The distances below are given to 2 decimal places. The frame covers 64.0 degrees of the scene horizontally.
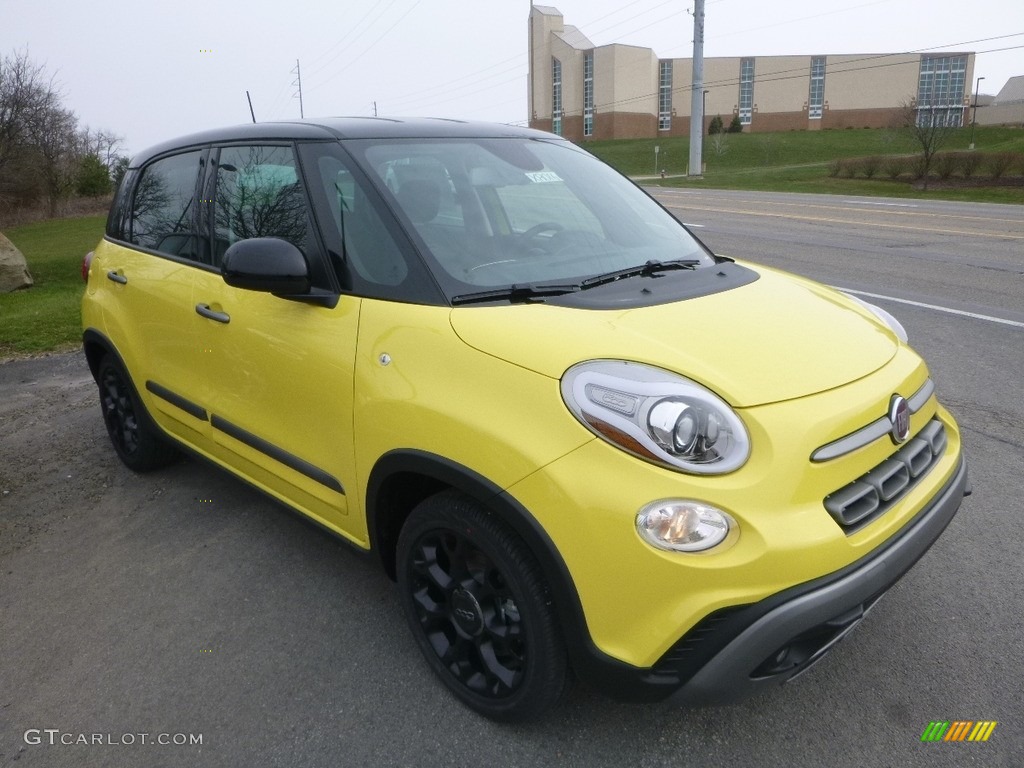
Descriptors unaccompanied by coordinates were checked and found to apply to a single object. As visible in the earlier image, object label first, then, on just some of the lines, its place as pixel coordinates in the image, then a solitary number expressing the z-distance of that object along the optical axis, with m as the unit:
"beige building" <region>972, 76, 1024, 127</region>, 73.81
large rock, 12.63
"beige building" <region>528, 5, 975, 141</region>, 83.88
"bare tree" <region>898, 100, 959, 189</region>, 33.69
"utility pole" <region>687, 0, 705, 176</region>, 41.28
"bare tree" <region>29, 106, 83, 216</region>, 36.78
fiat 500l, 2.00
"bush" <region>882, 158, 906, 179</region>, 35.69
